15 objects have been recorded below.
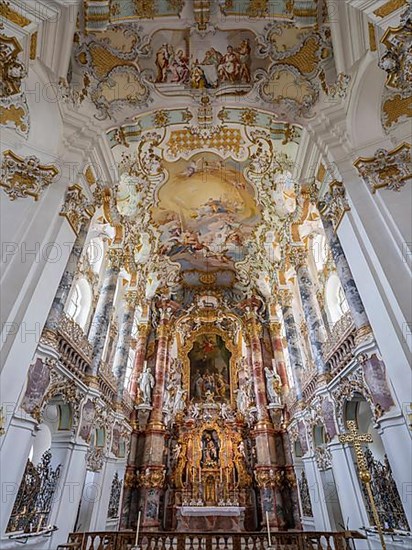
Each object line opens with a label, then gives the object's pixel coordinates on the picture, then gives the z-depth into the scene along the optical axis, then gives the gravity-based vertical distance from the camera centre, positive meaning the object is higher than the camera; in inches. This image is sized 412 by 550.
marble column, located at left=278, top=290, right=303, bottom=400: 541.7 +267.2
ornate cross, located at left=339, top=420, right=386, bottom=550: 201.6 +45.7
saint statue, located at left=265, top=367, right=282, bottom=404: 655.8 +230.6
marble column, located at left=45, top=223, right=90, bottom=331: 296.8 +191.9
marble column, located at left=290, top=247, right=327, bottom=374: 426.6 +250.3
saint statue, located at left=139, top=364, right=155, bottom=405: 659.4 +234.2
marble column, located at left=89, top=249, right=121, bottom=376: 415.4 +244.5
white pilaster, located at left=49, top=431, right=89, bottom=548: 304.8 +38.7
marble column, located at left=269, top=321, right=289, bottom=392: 686.5 +306.9
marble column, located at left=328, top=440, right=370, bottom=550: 307.3 +31.0
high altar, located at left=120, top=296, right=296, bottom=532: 563.5 +122.8
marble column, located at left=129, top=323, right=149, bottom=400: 671.1 +298.2
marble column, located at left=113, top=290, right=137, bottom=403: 548.0 +260.4
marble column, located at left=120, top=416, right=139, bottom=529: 553.6 +59.3
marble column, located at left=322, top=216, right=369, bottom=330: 295.1 +193.3
